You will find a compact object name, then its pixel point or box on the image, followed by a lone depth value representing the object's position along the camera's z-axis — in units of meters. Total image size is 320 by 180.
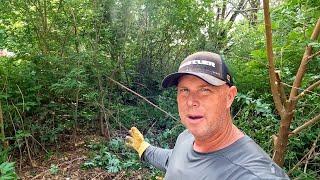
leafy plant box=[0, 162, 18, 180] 1.94
